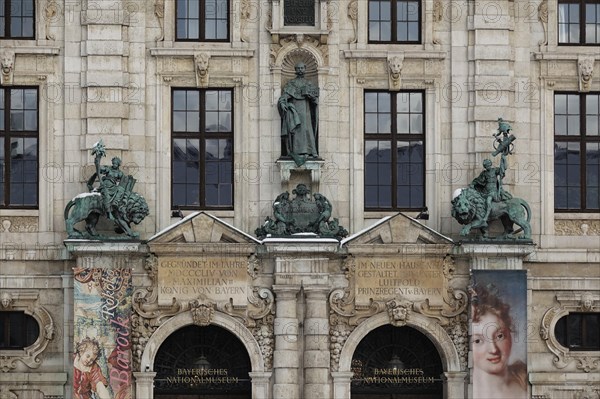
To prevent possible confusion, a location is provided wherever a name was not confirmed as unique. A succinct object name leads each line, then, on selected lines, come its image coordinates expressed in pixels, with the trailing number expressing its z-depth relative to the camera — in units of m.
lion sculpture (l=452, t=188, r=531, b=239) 44.38
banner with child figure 44.16
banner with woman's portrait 44.41
